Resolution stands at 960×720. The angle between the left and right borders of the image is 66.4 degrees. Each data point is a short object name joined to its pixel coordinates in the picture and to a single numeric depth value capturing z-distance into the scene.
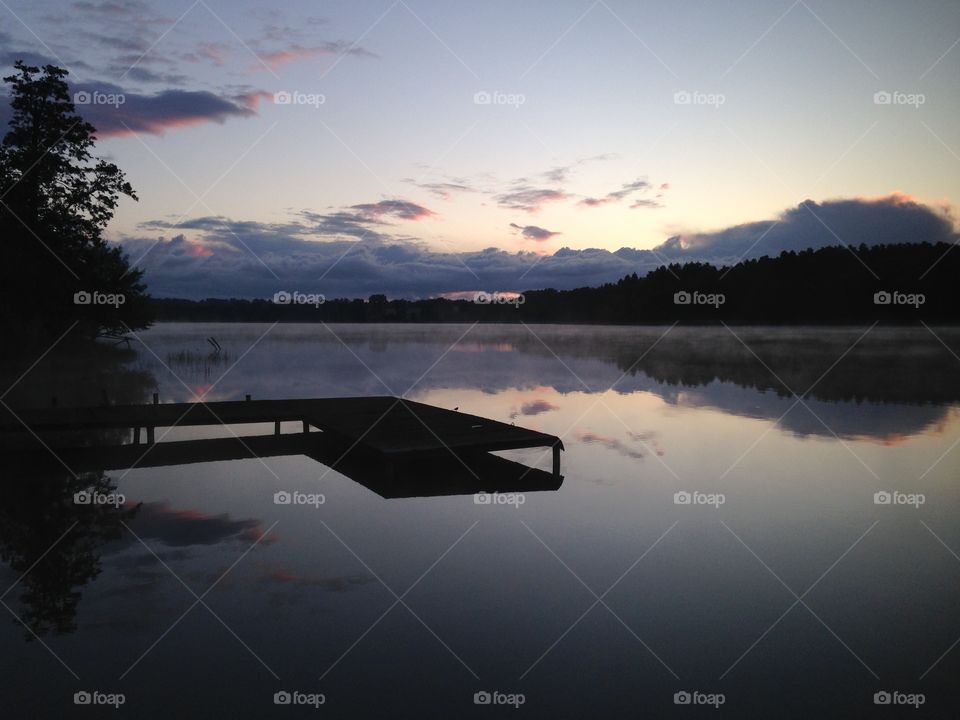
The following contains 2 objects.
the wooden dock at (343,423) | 15.99
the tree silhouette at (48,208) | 30.28
